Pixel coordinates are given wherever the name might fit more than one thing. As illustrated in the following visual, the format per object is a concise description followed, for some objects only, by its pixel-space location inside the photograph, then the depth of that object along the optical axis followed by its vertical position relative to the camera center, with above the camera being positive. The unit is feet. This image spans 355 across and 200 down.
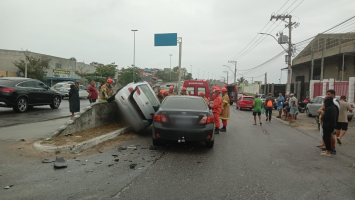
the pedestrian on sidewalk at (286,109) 55.76 -4.14
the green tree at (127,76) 168.43 +5.82
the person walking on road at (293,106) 50.45 -3.25
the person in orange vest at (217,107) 31.22 -2.24
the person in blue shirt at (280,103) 59.11 -3.21
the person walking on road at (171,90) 41.78 -0.57
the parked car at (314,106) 57.81 -3.71
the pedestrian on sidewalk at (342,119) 28.09 -3.01
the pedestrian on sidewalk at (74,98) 34.55 -1.66
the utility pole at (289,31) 77.92 +16.80
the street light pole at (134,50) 159.49 +20.45
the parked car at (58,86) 85.99 -0.49
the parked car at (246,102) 83.71 -4.44
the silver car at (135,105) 27.89 -2.02
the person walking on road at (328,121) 22.88 -2.65
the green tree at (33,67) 120.78 +7.51
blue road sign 71.05 +12.12
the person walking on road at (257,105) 45.09 -2.80
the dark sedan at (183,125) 22.27 -3.16
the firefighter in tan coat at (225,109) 33.78 -2.68
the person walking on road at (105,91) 35.35 -0.74
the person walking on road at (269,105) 50.26 -3.15
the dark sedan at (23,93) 38.93 -1.45
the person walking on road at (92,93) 41.91 -1.22
